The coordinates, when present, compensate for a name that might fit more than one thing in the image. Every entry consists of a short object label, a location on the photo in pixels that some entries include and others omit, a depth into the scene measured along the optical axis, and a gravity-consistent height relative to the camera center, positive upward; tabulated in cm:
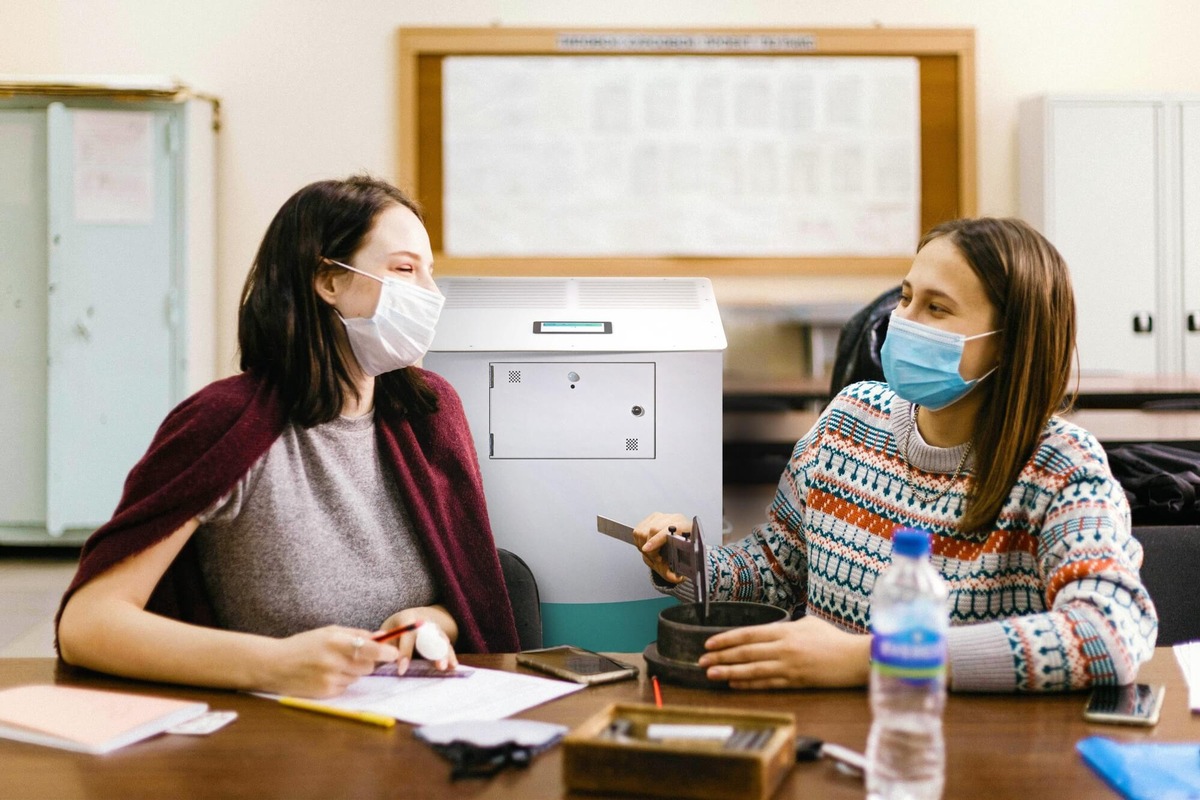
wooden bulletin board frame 445 +130
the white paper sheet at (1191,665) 105 -29
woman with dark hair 118 -10
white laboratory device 179 -6
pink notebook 93 -28
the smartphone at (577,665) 112 -28
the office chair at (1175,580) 143 -23
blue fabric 80 -29
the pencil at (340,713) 98 -29
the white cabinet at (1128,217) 428 +76
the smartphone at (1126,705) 98 -28
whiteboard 446 +106
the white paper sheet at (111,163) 402 +94
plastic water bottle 79 -21
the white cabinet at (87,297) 402 +44
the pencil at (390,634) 107 -23
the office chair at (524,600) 160 -29
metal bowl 109 -24
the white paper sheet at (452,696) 101 -29
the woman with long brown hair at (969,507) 107 -12
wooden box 79 -27
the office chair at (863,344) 224 +14
